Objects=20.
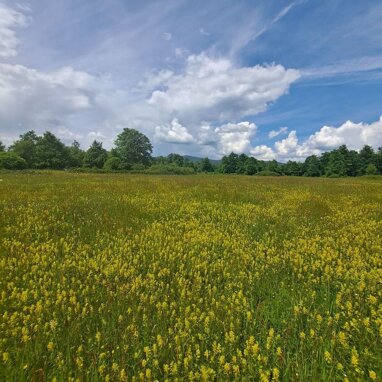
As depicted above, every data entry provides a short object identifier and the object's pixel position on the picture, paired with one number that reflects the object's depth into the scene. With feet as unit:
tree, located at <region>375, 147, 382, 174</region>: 303.89
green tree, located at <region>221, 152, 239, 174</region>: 383.63
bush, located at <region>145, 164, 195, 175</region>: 222.07
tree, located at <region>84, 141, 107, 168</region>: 293.43
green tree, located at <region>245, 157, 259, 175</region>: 362.25
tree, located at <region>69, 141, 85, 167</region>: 291.48
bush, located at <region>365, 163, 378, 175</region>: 278.87
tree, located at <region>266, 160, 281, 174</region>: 357.20
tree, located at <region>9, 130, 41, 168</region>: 260.83
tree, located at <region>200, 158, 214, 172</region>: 403.54
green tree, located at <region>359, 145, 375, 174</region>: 306.74
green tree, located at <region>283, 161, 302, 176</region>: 352.90
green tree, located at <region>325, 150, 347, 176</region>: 294.46
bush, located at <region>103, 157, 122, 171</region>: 230.99
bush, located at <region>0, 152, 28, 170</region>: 180.55
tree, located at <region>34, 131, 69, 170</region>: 255.91
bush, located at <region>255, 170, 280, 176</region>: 275.39
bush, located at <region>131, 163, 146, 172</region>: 240.81
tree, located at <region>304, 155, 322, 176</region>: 330.13
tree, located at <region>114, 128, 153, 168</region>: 309.22
